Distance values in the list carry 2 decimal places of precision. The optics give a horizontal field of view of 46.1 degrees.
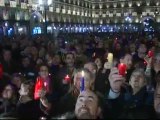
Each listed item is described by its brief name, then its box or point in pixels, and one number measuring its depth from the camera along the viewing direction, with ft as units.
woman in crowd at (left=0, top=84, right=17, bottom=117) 10.84
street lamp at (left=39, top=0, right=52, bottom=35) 41.30
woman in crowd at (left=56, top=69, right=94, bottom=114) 9.41
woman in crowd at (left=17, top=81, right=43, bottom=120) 9.71
